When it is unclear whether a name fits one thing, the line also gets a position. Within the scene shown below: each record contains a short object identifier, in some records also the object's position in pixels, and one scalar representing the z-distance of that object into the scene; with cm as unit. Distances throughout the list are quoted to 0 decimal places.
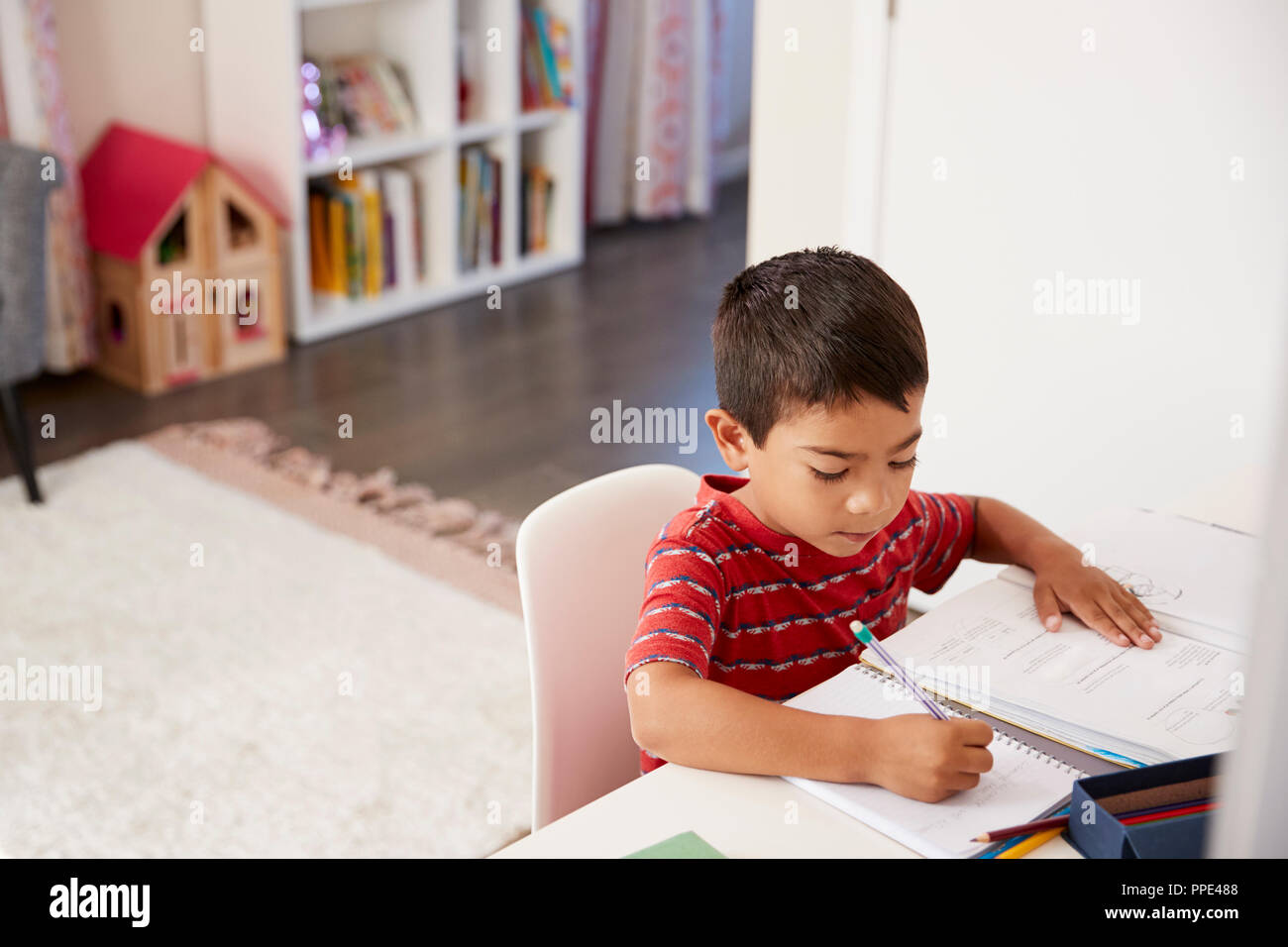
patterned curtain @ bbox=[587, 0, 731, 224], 496
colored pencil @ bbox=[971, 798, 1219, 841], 88
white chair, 127
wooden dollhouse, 342
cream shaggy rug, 198
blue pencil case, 88
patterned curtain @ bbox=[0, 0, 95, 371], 330
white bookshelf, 367
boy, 98
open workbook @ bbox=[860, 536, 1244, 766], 104
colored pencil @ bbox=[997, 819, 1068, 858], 90
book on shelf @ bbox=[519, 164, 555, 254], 445
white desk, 91
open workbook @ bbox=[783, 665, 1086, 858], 91
